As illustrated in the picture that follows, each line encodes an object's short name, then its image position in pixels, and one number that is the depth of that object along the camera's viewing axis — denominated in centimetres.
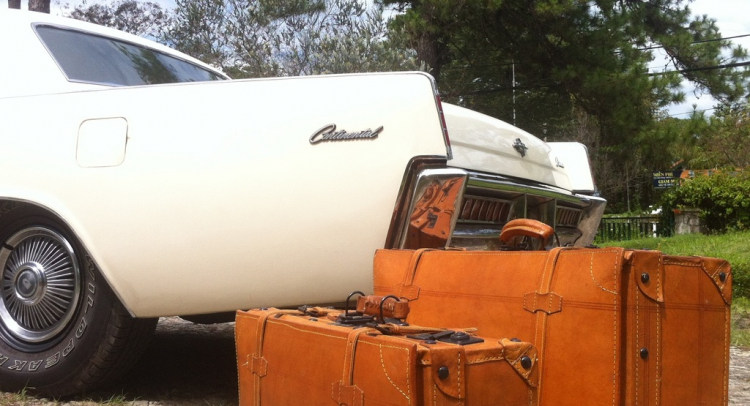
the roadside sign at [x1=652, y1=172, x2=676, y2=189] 2589
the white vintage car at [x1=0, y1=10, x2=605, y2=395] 271
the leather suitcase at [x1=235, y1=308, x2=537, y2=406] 189
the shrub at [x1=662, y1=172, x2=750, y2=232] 1330
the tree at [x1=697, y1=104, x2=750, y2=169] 2767
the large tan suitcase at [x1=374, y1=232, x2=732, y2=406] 214
